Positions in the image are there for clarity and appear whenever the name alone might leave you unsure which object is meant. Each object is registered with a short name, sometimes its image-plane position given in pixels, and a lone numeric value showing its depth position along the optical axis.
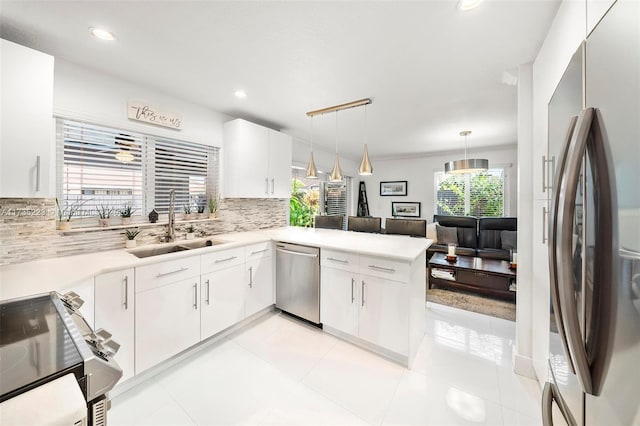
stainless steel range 0.54
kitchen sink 2.15
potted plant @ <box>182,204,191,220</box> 2.66
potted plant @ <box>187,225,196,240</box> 2.60
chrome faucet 2.38
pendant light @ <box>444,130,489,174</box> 3.61
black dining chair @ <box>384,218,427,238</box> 3.28
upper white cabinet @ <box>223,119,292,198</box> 2.83
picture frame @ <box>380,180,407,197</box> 6.31
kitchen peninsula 1.54
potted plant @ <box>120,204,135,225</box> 2.15
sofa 4.20
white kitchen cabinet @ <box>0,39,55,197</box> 1.37
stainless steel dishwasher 2.40
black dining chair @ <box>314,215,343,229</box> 3.87
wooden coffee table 2.98
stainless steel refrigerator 0.47
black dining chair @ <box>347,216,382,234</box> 3.65
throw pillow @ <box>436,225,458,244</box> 4.63
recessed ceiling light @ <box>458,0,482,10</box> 1.25
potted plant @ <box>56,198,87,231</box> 1.83
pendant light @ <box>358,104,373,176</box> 2.65
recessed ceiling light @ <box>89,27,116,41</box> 1.52
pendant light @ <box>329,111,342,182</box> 2.83
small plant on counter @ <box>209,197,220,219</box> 2.85
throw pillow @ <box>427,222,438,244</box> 4.82
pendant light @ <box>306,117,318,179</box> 2.90
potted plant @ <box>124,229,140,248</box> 2.15
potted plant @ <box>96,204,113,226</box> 2.04
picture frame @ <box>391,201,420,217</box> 6.15
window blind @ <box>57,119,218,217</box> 1.92
